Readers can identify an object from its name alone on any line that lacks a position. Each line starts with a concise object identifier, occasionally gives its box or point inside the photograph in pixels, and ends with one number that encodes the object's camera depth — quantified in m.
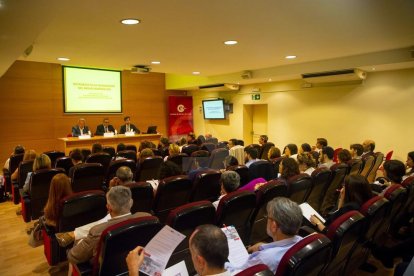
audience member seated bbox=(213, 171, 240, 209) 3.07
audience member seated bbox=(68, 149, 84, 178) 4.79
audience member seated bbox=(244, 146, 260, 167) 4.92
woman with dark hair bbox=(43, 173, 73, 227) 3.00
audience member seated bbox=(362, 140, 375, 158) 6.00
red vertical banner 11.73
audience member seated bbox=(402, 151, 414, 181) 4.38
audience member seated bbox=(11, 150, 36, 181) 4.83
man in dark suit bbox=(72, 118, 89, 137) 8.34
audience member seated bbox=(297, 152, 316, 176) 4.23
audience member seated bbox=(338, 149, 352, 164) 4.64
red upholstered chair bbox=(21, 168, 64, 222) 3.75
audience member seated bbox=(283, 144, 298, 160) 5.48
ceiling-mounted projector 7.41
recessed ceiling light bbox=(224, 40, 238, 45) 4.66
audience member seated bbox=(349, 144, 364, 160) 5.49
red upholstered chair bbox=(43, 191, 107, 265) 2.63
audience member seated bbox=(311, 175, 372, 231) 2.59
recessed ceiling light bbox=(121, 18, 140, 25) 3.47
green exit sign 9.95
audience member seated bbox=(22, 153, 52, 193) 4.00
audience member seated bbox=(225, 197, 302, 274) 1.78
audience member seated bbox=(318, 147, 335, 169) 4.93
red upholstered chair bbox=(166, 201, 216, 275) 2.06
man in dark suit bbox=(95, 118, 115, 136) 8.77
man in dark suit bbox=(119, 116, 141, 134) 9.09
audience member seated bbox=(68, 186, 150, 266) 2.10
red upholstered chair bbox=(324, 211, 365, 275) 1.84
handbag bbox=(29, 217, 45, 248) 3.16
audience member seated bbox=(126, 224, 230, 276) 1.43
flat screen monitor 10.95
